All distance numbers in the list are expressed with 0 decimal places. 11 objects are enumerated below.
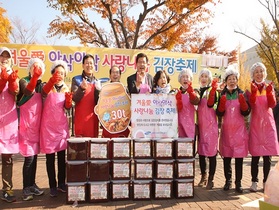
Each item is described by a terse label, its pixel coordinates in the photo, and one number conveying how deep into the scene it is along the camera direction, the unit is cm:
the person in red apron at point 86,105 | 457
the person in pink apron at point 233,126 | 466
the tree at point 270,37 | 1714
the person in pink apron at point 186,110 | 473
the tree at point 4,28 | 1777
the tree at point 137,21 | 1112
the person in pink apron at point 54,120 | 427
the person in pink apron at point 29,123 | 422
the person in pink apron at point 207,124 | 476
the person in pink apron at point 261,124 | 459
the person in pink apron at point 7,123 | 405
